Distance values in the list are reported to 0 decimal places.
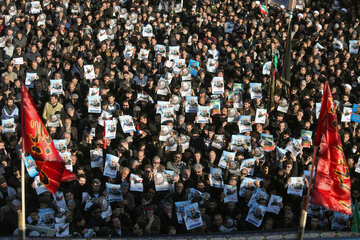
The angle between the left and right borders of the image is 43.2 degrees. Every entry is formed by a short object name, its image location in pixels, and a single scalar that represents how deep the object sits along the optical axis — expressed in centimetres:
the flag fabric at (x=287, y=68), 1216
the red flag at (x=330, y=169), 617
